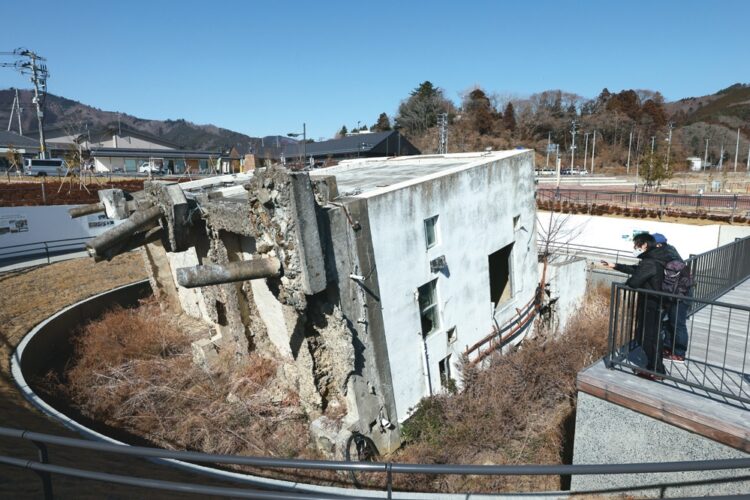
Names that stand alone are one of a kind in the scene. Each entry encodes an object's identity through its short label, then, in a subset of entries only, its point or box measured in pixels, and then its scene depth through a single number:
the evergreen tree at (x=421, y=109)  77.88
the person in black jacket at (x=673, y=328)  5.64
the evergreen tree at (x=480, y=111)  77.25
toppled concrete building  8.04
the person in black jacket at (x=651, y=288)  5.41
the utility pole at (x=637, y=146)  74.40
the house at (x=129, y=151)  48.41
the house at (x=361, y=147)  44.12
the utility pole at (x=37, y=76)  36.12
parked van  35.98
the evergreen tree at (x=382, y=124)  84.62
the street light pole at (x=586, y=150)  74.22
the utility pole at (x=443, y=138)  34.92
